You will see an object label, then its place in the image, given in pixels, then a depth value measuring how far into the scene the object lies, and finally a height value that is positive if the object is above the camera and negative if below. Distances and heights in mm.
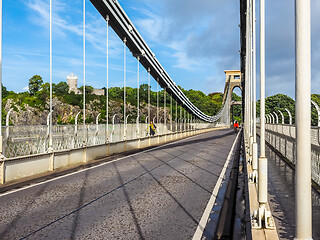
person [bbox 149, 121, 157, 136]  26947 -539
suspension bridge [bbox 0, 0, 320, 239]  4017 -1568
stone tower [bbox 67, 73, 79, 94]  119650 +13677
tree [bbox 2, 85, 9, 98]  81375 +7133
